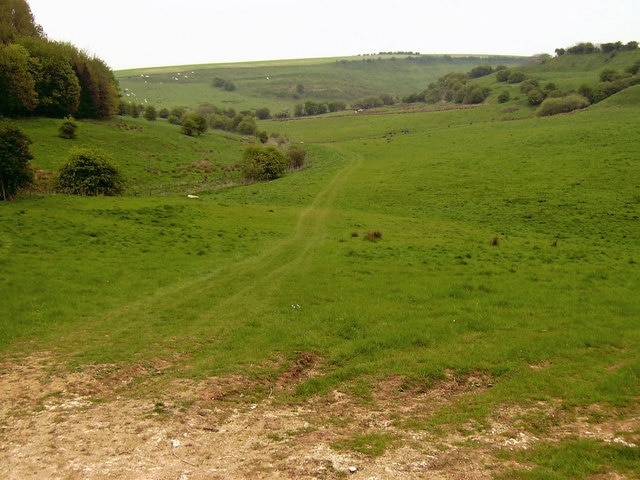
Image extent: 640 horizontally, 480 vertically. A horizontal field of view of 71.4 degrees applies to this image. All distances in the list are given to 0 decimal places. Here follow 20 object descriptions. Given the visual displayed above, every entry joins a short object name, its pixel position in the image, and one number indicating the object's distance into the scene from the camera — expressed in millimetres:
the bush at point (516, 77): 154625
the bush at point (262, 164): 68688
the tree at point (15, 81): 64062
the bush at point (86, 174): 46344
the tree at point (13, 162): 35906
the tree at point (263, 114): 176375
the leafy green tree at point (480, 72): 198125
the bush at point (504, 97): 124250
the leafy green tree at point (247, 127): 121119
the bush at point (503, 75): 161625
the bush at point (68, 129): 67375
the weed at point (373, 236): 33844
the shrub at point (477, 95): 140375
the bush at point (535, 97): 110438
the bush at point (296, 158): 78188
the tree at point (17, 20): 79062
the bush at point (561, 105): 97125
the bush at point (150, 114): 105000
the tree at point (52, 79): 72312
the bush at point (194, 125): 94000
